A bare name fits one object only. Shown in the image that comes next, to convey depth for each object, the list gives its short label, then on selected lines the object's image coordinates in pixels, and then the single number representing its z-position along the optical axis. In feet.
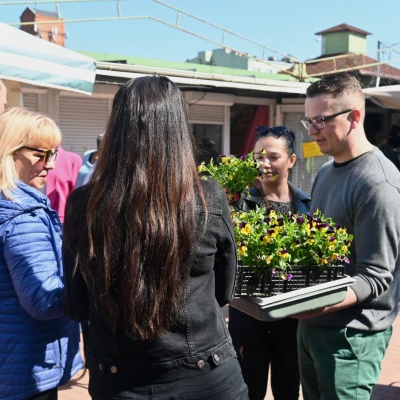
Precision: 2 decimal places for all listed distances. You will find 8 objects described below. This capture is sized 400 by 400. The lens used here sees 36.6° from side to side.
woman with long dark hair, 6.15
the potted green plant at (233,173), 9.36
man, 8.22
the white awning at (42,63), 14.23
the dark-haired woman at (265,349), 11.39
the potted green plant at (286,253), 7.66
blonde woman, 7.65
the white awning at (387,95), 24.88
